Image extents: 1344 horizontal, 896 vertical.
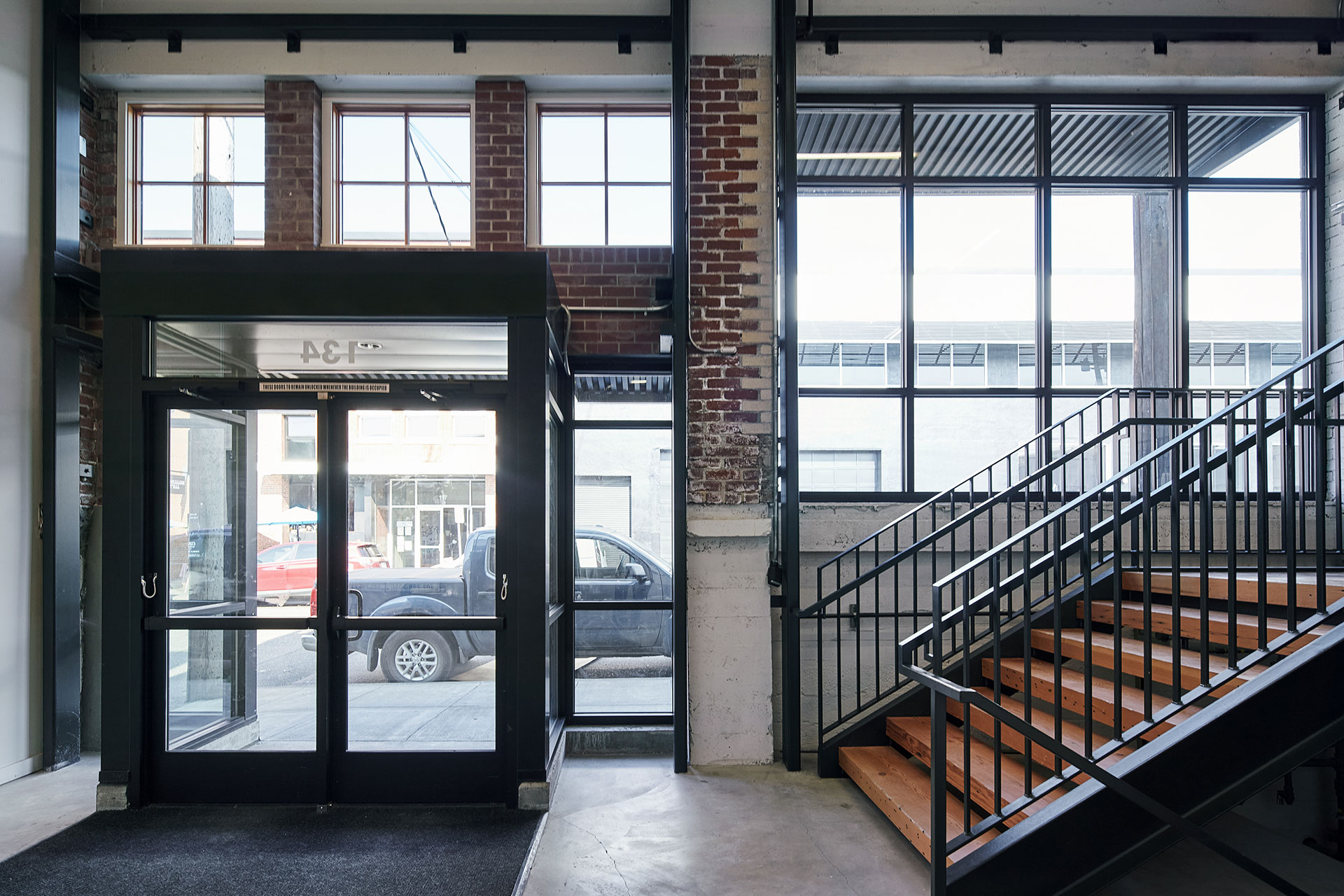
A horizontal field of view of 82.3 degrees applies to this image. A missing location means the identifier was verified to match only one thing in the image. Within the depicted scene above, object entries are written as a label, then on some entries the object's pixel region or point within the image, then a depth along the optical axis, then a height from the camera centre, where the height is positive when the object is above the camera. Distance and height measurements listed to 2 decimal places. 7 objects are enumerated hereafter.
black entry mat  3.15 -1.74
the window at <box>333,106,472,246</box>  5.23 +1.95
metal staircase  2.76 -0.92
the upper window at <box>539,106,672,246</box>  5.23 +1.85
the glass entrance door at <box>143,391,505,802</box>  3.96 -0.74
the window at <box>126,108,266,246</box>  5.21 +1.94
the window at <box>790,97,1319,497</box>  5.28 +1.27
